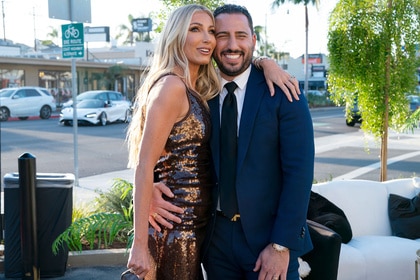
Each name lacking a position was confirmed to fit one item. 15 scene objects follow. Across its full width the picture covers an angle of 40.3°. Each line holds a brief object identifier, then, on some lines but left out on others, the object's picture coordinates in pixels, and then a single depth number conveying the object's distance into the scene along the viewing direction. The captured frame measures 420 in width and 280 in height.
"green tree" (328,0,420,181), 6.45
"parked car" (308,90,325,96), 49.44
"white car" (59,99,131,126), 24.36
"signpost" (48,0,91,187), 9.28
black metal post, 4.95
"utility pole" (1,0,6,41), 60.62
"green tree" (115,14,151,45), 90.36
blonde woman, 2.57
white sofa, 4.61
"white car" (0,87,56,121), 27.72
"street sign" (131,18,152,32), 75.19
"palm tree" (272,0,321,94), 43.53
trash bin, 5.11
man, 2.56
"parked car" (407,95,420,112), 27.35
